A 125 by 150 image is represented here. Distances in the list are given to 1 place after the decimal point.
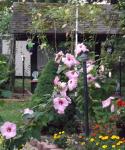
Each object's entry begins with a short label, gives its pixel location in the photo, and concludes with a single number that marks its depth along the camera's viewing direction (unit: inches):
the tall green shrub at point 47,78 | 413.1
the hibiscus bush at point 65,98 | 167.8
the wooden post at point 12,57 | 752.2
